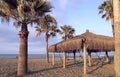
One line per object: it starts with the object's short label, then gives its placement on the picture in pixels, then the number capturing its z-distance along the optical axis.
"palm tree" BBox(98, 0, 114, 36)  10.34
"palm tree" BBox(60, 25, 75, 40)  15.57
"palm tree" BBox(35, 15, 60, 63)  7.07
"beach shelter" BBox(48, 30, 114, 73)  7.44
